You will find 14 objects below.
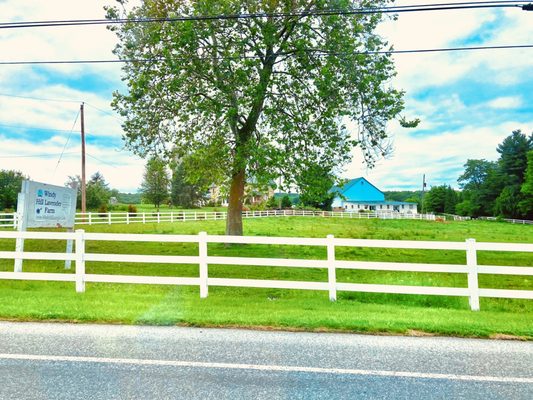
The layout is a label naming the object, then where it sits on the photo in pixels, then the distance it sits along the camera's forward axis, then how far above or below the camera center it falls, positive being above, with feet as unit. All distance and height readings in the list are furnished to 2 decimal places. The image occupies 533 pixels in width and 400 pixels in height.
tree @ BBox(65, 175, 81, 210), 163.55 +15.43
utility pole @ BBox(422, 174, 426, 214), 235.81 +20.45
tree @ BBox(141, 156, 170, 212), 202.07 +16.68
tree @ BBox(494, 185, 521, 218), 208.85 +6.62
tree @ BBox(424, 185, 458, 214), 302.04 +12.09
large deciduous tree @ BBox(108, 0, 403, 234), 47.50 +16.94
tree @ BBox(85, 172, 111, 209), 186.70 +12.79
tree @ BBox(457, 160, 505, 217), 233.14 +11.17
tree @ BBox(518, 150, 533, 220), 190.40 +10.30
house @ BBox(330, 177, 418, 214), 277.03 +11.53
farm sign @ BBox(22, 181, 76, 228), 34.27 +1.45
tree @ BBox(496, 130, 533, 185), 218.59 +32.78
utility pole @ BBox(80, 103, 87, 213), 97.66 +18.42
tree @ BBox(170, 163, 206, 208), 251.21 +14.83
